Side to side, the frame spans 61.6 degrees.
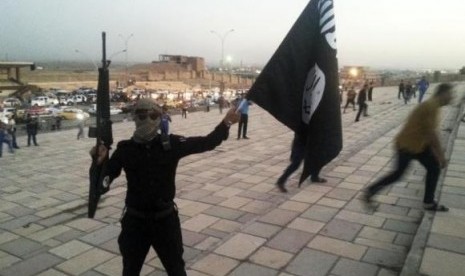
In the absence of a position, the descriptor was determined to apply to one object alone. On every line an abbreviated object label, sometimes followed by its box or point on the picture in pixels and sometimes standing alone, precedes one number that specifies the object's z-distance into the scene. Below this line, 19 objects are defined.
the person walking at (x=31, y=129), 13.63
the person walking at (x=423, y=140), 4.50
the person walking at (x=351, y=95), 18.72
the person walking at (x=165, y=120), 10.21
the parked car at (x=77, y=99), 49.58
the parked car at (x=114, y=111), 33.66
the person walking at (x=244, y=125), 12.05
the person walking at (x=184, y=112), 22.48
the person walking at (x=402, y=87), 24.73
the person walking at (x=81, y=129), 14.65
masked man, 2.45
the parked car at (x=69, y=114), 29.08
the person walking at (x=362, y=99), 15.16
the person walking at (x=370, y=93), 24.61
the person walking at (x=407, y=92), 23.44
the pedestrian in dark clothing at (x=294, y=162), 5.74
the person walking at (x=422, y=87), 19.63
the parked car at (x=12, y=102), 36.88
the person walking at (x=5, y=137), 11.75
